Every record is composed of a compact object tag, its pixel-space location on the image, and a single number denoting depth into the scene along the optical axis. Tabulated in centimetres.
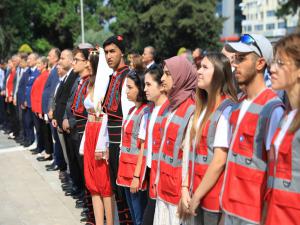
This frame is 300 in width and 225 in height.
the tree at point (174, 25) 4947
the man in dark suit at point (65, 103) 759
